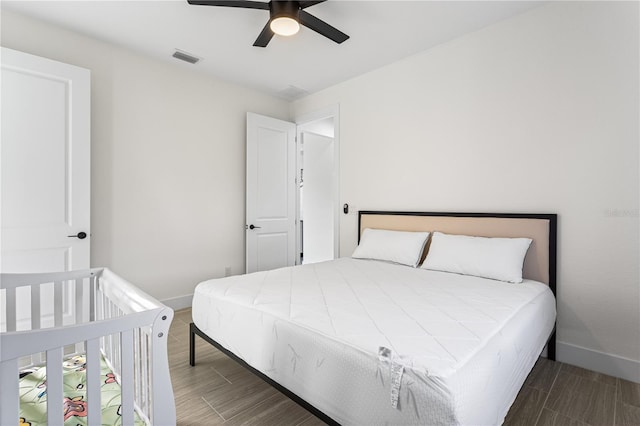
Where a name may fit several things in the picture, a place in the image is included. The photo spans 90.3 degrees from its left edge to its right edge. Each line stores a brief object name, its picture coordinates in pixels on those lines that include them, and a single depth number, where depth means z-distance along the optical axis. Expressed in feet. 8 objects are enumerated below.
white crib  2.31
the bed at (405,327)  3.59
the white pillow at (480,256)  7.30
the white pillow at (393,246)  9.20
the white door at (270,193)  12.74
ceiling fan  6.57
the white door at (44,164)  7.47
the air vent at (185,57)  10.03
